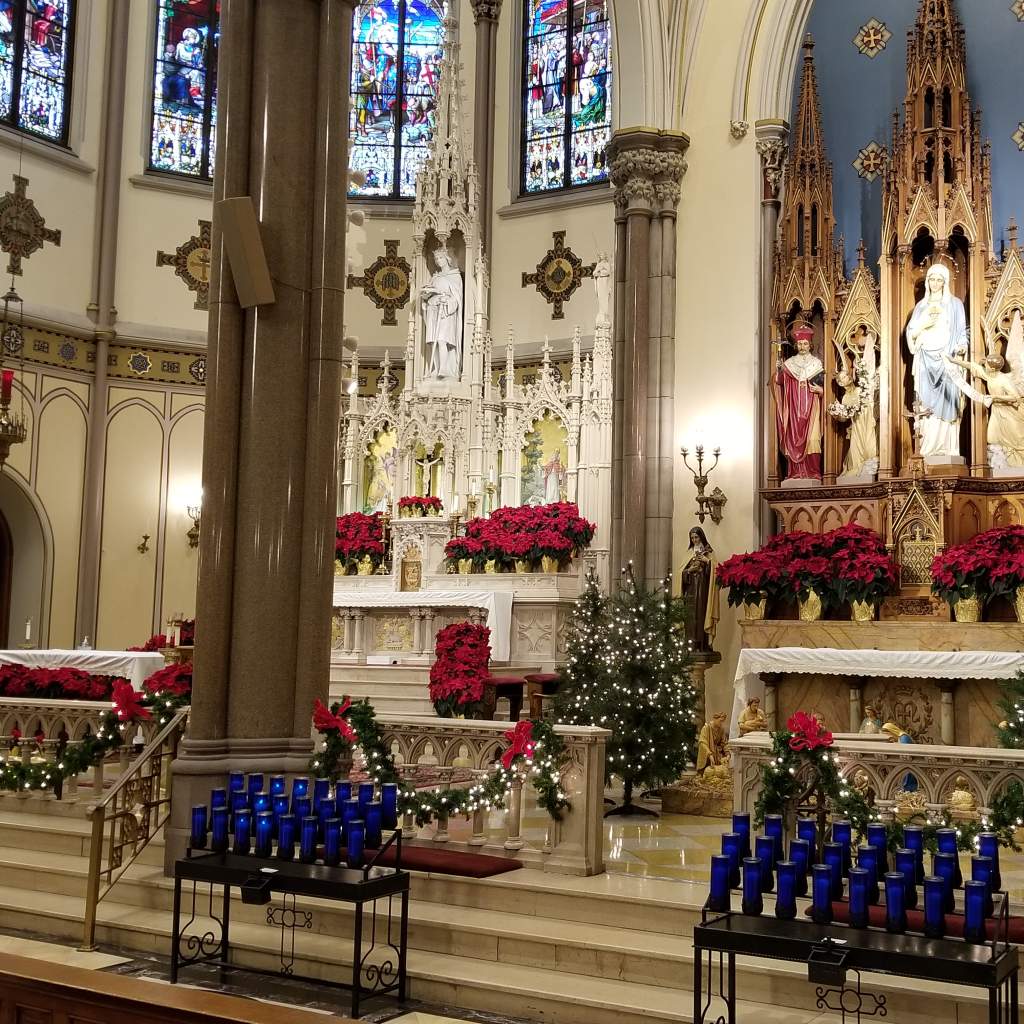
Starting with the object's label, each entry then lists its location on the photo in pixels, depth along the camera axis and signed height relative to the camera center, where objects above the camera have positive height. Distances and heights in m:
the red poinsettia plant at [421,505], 15.30 +1.54
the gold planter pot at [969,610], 11.12 +0.29
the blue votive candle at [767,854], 5.51 -0.92
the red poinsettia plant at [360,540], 15.40 +1.14
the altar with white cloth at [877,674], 10.27 -0.27
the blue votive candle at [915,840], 5.47 -0.86
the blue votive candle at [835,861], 5.37 -0.94
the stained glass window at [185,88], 20.25 +8.62
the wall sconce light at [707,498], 13.69 +1.52
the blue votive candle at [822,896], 5.10 -1.02
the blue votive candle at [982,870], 5.03 -0.89
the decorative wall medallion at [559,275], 19.66 +5.57
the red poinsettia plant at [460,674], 10.02 -0.30
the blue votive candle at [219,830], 6.49 -1.00
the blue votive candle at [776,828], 5.69 -0.86
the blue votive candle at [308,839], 6.25 -1.00
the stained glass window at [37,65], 18.47 +8.24
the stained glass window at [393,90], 21.61 +9.23
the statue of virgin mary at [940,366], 12.44 +2.68
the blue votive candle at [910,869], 5.27 -0.93
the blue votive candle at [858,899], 5.02 -1.01
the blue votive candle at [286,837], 6.27 -0.99
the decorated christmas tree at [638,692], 9.95 -0.42
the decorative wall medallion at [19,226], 17.92 +5.67
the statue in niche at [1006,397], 12.23 +2.33
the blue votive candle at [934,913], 4.92 -1.03
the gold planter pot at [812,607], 12.13 +0.32
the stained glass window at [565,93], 20.11 +8.64
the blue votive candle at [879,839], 5.57 -0.86
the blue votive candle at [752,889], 5.23 -1.01
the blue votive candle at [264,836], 6.32 -1.00
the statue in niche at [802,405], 13.26 +2.44
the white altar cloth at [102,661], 11.71 -0.28
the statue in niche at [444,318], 15.99 +3.99
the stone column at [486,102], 20.47 +8.52
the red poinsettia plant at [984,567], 10.81 +0.64
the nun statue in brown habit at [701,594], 13.16 +0.47
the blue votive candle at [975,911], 4.88 -1.02
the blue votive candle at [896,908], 4.98 -1.03
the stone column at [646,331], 14.38 +3.50
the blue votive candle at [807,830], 5.66 -0.83
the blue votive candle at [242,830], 6.41 -0.98
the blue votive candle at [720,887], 5.26 -1.02
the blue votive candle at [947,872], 5.05 -0.92
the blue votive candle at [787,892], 5.14 -1.01
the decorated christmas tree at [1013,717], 8.16 -0.48
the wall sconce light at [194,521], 19.17 +1.66
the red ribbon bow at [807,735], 6.82 -0.50
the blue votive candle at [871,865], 5.24 -0.92
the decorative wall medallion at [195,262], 19.83 +5.71
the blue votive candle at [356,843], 6.12 -0.99
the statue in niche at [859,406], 13.02 +2.39
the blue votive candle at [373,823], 6.44 -0.94
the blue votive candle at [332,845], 6.14 -1.00
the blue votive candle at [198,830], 6.49 -1.00
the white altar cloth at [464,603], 13.48 +0.35
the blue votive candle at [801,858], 5.34 -0.92
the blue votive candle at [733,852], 5.50 -0.93
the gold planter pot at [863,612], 11.95 +0.27
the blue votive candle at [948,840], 5.46 -0.84
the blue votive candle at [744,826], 5.82 -0.86
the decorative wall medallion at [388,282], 21.05 +5.77
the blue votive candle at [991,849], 5.30 -0.86
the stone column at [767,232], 14.05 +4.50
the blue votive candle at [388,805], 6.71 -0.89
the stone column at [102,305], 18.38 +4.79
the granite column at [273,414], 7.85 +1.38
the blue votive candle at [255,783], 7.19 -0.85
